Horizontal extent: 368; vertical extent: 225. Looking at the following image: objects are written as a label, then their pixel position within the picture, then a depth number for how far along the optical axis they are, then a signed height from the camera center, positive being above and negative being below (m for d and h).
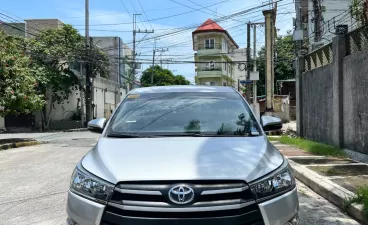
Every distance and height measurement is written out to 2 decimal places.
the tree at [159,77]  77.44 +7.88
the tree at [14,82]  15.78 +1.47
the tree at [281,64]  44.75 +5.89
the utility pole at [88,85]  31.72 +2.60
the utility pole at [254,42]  29.30 +5.67
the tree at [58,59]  30.02 +4.62
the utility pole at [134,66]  47.46 +7.07
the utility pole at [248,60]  28.60 +4.12
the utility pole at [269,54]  23.91 +3.82
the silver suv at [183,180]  2.59 -0.46
